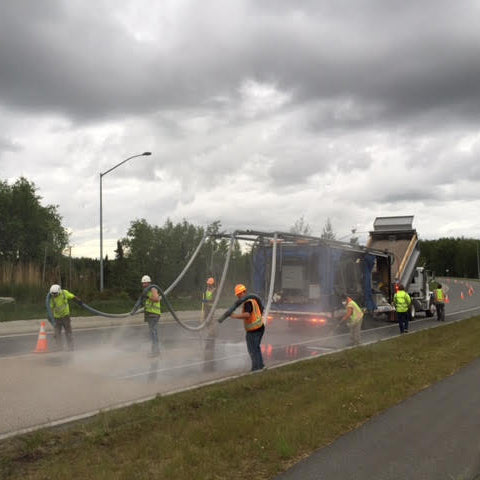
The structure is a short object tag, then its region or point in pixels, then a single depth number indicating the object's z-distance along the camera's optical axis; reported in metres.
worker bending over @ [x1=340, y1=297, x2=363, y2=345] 14.45
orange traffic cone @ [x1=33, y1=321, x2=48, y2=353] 12.45
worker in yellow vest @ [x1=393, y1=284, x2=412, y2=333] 17.64
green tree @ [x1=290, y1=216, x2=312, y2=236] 36.72
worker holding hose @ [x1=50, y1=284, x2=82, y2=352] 12.65
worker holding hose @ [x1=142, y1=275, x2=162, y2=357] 12.23
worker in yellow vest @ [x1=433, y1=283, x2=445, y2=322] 23.55
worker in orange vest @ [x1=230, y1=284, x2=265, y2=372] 10.41
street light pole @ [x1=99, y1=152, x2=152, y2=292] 25.61
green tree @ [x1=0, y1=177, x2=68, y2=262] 60.28
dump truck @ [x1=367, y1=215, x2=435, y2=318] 23.05
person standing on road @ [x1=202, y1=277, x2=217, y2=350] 14.62
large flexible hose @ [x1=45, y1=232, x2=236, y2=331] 12.25
